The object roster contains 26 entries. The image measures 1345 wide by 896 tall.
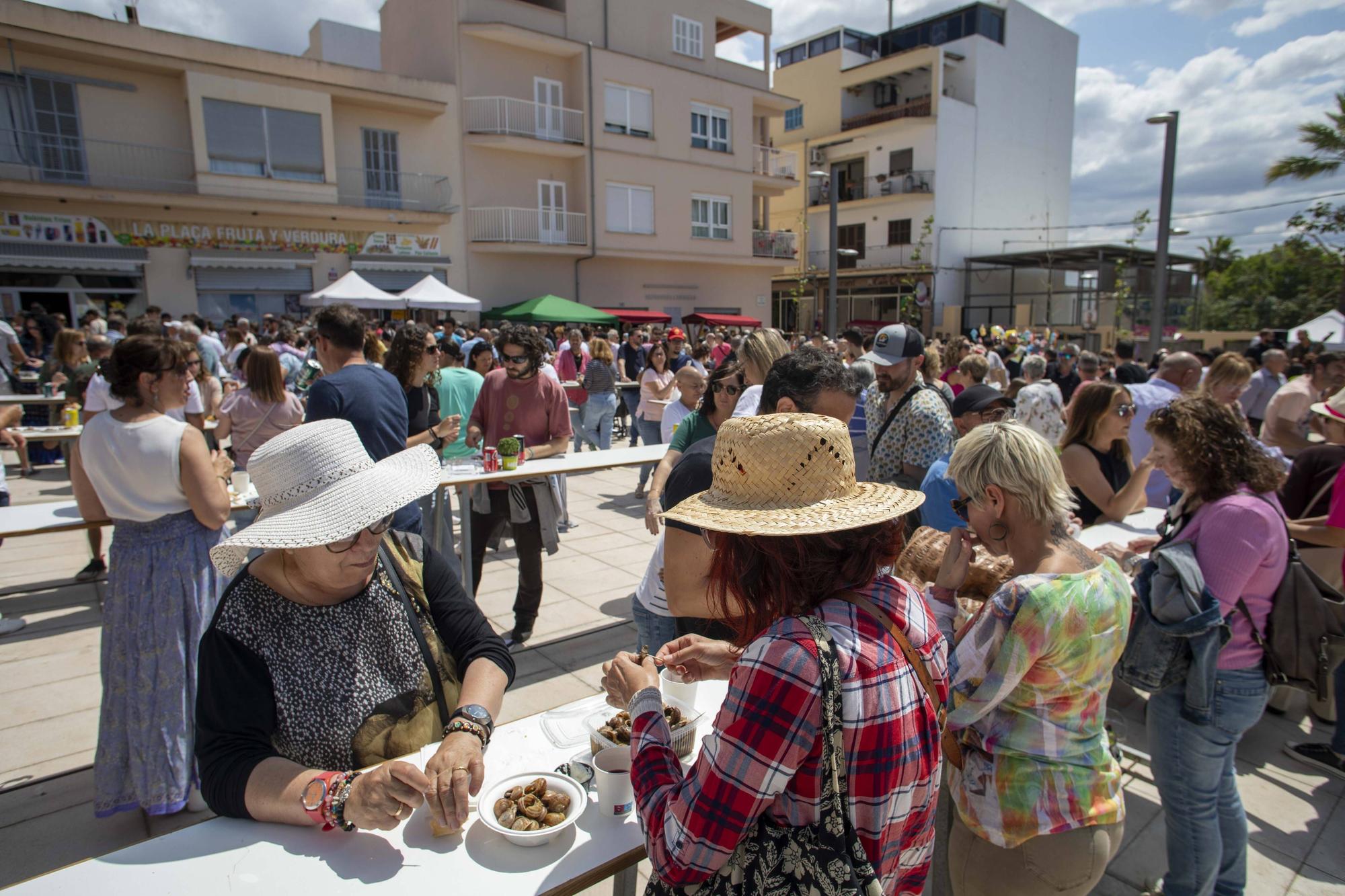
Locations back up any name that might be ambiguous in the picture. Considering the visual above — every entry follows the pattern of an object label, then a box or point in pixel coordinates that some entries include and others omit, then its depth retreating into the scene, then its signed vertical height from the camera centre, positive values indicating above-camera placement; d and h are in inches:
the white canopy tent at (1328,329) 507.2 -10.0
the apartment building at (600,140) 804.0 +223.1
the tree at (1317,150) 748.0 +174.5
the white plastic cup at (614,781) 64.5 -41.6
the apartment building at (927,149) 1214.9 +306.2
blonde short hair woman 68.2 -36.6
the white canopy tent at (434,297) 582.6 +22.1
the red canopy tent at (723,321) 936.3 +0.6
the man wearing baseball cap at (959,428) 120.5 -23.7
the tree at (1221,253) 1828.1 +173.3
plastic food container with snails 69.6 -40.6
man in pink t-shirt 186.4 -29.9
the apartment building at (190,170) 599.2 +145.3
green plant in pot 188.7 -34.1
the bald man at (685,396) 211.8 -23.2
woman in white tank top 112.5 -41.3
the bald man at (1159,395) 197.0 -22.6
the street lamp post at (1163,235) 422.3 +50.4
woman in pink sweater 90.4 -43.2
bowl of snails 59.6 -42.8
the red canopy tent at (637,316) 875.4 +7.0
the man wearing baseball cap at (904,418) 158.7 -22.5
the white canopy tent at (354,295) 520.4 +21.5
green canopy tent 711.8 +10.0
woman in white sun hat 60.2 -32.4
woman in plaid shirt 44.4 -23.2
